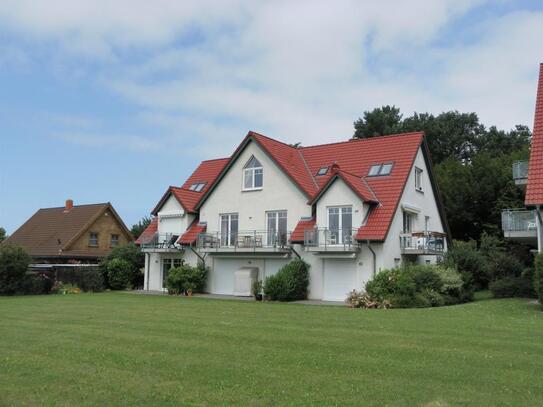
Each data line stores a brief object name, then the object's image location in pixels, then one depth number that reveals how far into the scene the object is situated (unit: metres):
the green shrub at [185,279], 29.81
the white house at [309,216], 26.19
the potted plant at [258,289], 26.94
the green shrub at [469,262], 26.69
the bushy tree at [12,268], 29.64
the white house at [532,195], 22.14
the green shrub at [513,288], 24.09
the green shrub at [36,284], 30.41
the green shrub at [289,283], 25.95
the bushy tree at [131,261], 35.03
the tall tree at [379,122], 53.97
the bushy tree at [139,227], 57.22
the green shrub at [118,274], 34.44
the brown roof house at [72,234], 41.34
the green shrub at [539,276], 19.00
